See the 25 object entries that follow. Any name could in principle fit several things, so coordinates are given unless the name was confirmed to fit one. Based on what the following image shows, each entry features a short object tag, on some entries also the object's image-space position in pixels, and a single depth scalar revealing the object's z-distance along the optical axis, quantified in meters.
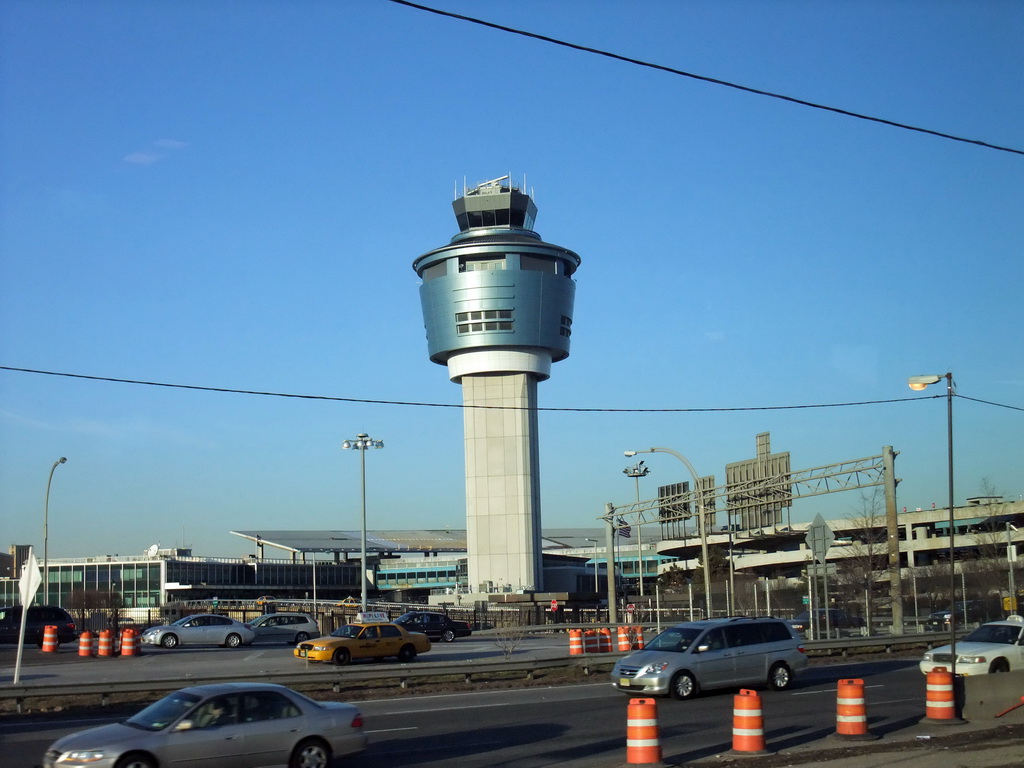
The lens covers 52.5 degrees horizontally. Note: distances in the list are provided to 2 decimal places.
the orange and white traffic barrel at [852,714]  16.88
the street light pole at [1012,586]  40.21
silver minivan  23.33
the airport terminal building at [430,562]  93.19
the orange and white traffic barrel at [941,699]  18.58
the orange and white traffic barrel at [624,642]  36.89
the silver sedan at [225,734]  13.18
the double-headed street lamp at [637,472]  76.19
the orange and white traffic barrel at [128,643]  42.03
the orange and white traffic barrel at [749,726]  15.66
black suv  46.94
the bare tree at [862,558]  67.62
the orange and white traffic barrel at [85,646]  42.72
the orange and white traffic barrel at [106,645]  42.16
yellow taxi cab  35.31
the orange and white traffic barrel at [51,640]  44.28
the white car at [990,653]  23.97
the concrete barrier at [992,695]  18.84
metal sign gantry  40.91
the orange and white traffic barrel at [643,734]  14.50
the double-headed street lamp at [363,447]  63.50
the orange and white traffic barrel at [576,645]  36.97
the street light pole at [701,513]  45.72
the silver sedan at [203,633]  46.78
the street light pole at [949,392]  20.65
